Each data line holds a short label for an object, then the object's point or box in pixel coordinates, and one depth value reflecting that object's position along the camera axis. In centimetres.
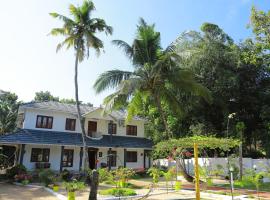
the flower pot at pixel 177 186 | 1658
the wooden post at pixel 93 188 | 1144
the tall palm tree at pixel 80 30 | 2281
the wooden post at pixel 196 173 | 982
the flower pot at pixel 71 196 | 1153
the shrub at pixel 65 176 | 2107
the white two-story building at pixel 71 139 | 2458
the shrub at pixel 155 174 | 1253
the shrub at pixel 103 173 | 1429
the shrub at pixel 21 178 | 1989
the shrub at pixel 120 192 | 1413
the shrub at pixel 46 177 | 1795
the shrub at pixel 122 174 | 1369
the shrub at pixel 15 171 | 2109
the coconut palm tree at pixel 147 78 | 1950
